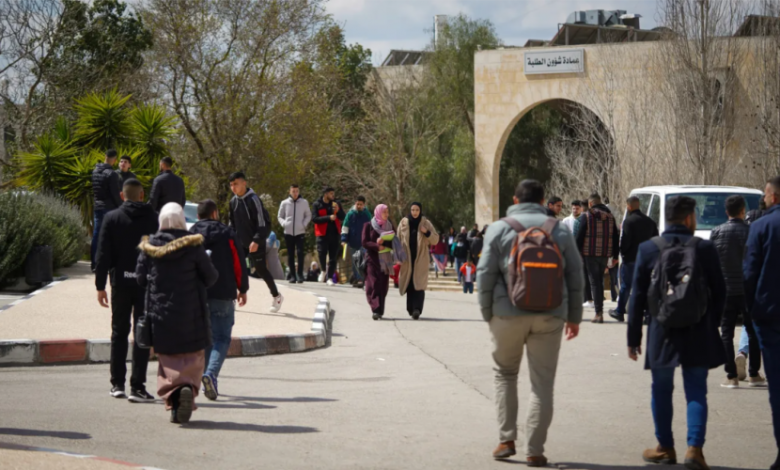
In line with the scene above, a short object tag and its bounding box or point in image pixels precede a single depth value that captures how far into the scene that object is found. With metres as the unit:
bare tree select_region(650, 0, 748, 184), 37.06
